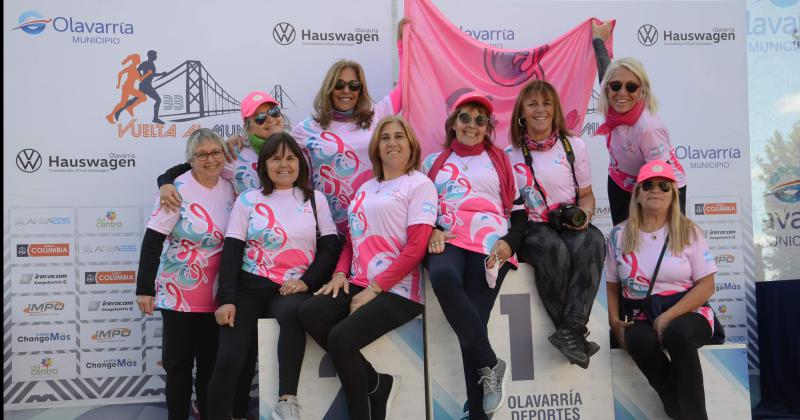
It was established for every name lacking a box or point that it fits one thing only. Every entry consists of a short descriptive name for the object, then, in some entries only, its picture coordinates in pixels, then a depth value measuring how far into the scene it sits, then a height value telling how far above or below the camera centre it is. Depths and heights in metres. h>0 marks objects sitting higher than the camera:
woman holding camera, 3.75 +0.00
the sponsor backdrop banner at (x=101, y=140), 4.71 +0.58
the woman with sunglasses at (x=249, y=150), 4.21 +0.44
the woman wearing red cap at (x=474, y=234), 3.49 -0.09
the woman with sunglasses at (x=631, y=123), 4.18 +0.55
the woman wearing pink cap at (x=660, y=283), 3.77 -0.39
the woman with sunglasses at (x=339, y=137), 4.25 +0.51
